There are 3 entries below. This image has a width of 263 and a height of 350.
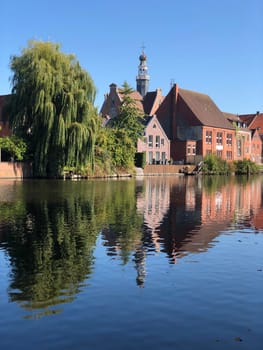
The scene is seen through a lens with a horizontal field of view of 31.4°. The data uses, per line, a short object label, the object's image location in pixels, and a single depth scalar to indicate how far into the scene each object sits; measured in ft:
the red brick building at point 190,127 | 294.74
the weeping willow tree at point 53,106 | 150.92
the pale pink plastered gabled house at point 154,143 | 275.65
